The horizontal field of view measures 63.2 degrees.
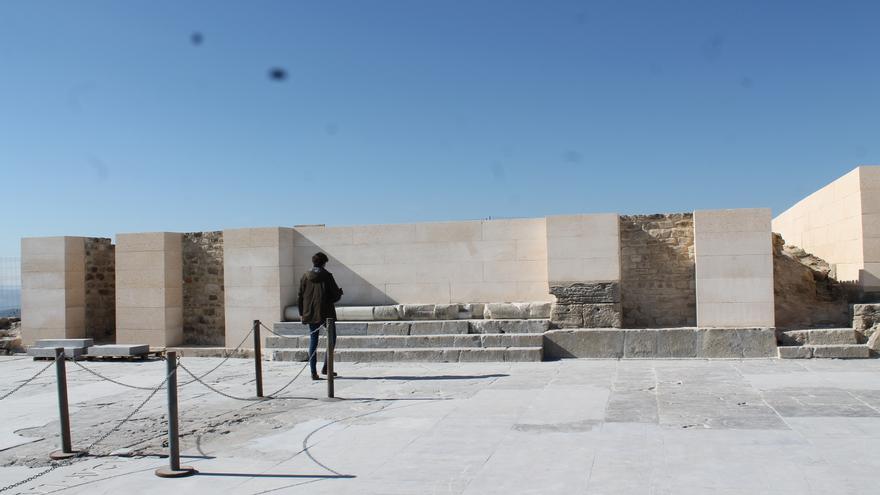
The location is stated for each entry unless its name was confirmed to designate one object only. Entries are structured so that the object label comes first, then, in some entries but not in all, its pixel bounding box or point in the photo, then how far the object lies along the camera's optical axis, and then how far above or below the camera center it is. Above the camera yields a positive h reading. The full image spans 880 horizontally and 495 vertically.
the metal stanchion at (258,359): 8.62 -1.05
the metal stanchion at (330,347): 8.20 -0.90
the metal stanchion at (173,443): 5.41 -1.28
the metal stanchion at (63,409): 6.15 -1.13
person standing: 9.77 -0.35
